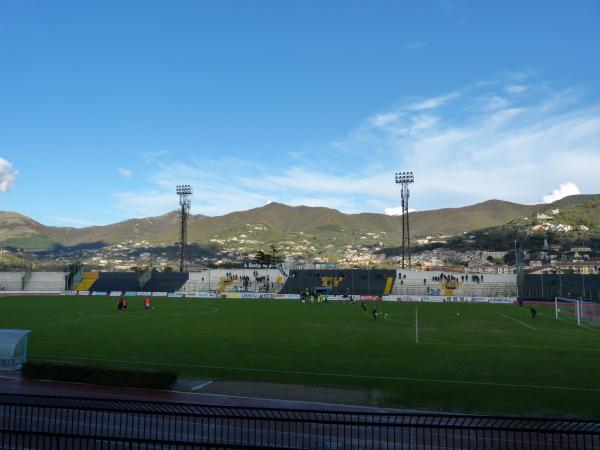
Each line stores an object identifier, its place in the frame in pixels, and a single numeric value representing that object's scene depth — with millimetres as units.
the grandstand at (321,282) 69312
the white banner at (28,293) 77438
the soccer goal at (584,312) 38681
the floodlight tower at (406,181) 85556
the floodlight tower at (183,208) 90775
